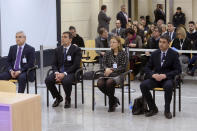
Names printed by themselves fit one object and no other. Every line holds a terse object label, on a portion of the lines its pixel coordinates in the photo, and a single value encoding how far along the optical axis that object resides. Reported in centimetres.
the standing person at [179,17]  1722
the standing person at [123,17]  1641
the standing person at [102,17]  1523
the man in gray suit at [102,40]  1045
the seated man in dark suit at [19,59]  784
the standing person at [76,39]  1109
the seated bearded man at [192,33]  1091
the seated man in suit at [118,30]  1262
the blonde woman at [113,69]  720
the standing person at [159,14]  2006
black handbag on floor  702
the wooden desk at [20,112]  396
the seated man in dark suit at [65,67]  753
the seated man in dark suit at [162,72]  679
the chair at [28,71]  768
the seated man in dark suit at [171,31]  1067
